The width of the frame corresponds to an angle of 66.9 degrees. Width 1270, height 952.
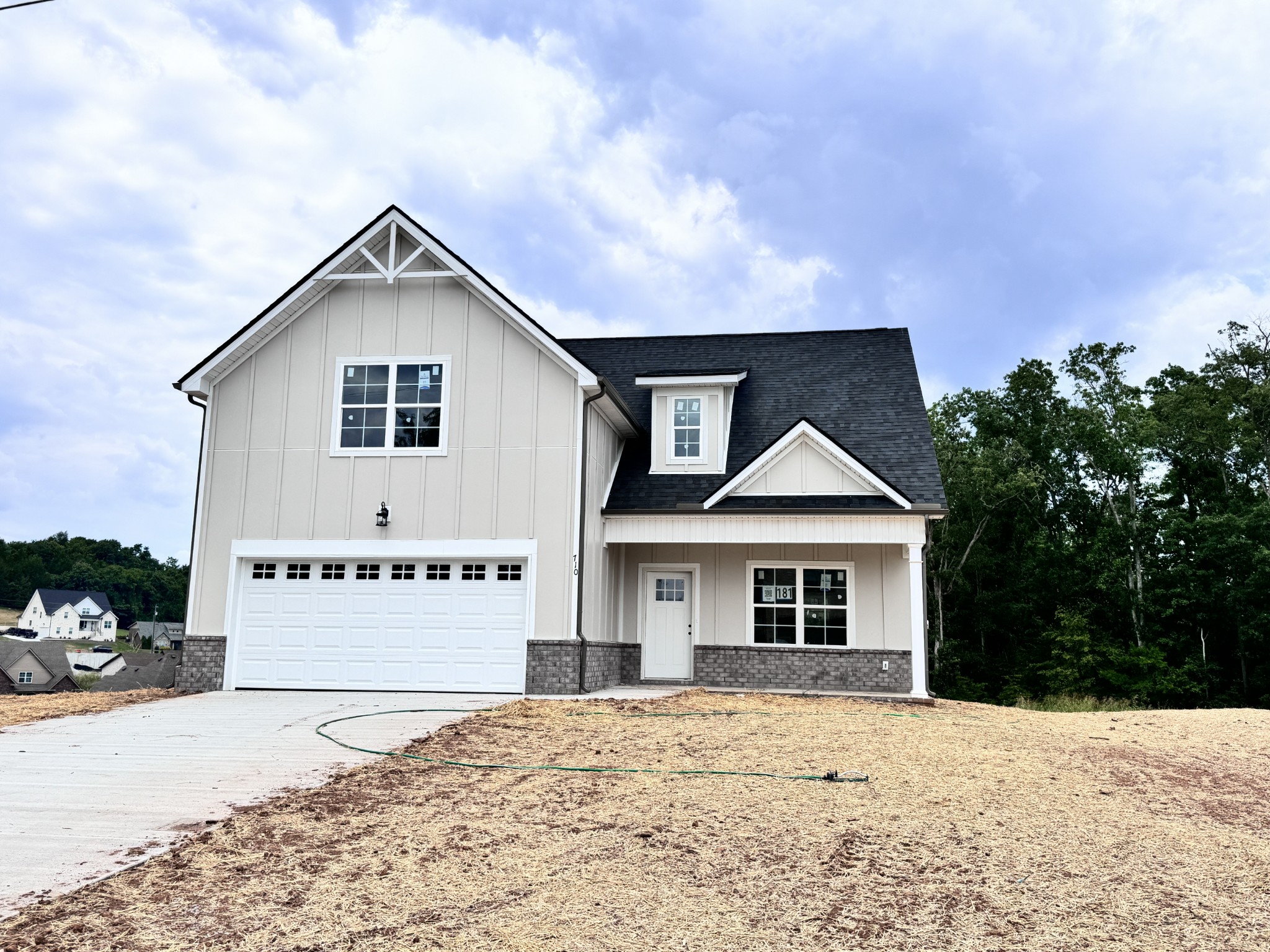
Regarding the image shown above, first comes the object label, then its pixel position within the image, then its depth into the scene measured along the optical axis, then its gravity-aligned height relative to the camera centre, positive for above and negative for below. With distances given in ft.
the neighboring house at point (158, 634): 255.70 -2.84
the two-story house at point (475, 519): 48.44 +5.73
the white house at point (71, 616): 341.82 +2.85
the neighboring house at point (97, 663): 240.53 -10.20
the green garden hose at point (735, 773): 24.66 -3.72
